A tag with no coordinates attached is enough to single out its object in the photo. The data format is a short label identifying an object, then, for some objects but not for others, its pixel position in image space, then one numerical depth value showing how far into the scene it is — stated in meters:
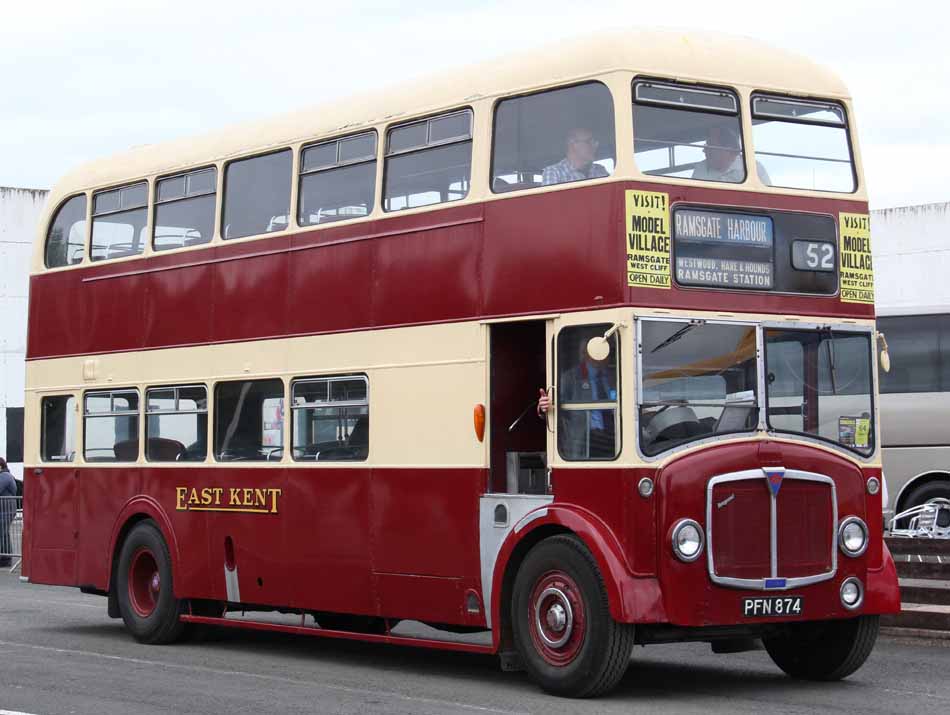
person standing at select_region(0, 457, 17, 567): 28.67
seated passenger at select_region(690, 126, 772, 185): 12.29
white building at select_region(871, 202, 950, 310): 38.44
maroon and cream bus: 11.88
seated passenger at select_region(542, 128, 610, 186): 12.20
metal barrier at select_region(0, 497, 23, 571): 28.41
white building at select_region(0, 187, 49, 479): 39.88
